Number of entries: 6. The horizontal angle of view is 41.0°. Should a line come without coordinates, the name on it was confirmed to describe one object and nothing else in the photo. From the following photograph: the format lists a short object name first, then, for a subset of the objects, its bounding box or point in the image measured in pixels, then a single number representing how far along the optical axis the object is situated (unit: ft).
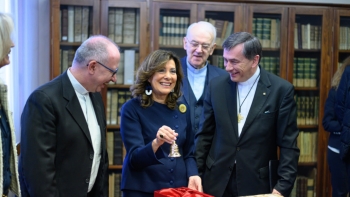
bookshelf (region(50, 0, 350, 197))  14.56
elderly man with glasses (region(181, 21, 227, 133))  11.34
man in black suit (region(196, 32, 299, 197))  8.85
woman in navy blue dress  8.07
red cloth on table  6.95
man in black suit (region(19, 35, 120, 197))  7.04
